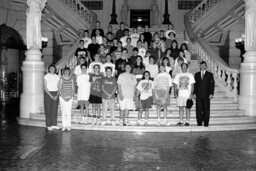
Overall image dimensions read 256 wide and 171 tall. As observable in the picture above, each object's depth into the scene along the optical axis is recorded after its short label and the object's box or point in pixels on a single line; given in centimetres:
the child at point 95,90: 1007
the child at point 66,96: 968
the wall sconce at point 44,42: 1559
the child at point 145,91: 1002
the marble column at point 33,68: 1164
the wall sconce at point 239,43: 1551
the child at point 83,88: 1000
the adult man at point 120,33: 1472
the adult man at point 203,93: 1006
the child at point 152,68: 1122
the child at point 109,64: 1096
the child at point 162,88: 1007
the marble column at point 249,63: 1172
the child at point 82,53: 1212
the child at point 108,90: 983
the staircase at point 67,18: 1678
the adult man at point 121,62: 1088
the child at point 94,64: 1088
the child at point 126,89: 985
